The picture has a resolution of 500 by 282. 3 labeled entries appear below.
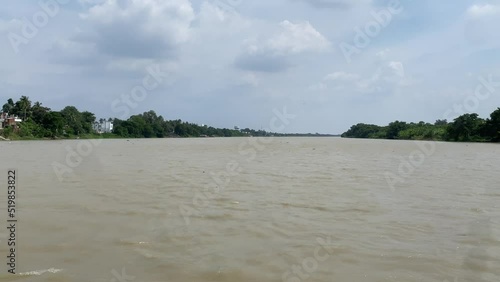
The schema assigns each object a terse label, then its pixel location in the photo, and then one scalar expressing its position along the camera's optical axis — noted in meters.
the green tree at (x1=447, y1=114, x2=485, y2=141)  60.91
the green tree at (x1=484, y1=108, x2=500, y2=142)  55.57
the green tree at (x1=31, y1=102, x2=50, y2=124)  62.29
